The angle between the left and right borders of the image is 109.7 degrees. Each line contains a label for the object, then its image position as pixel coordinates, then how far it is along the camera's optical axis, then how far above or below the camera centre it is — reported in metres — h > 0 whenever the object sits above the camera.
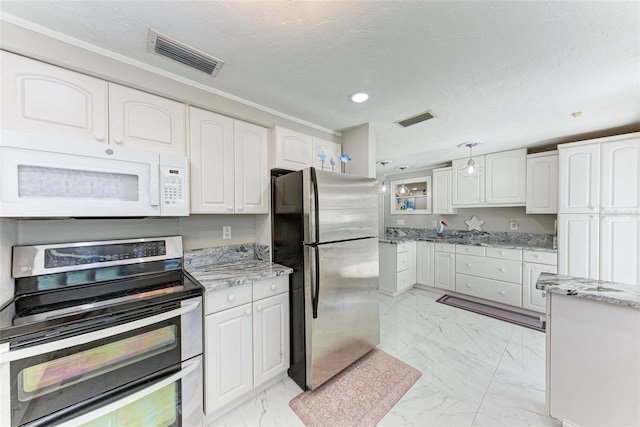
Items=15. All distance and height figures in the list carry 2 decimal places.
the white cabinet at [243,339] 1.46 -0.91
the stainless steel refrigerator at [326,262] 1.71 -0.43
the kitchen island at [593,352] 1.18 -0.81
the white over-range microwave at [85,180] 1.07 +0.18
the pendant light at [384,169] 3.85 +0.86
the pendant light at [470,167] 3.02 +0.67
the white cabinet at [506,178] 3.23 +0.49
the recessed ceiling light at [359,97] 1.79 +0.93
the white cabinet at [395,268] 3.64 -0.94
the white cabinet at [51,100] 1.11 +0.60
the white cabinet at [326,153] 2.36 +0.64
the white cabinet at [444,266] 3.67 -0.93
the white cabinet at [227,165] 1.71 +0.39
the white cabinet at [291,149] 2.08 +0.60
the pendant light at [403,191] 4.89 +0.44
